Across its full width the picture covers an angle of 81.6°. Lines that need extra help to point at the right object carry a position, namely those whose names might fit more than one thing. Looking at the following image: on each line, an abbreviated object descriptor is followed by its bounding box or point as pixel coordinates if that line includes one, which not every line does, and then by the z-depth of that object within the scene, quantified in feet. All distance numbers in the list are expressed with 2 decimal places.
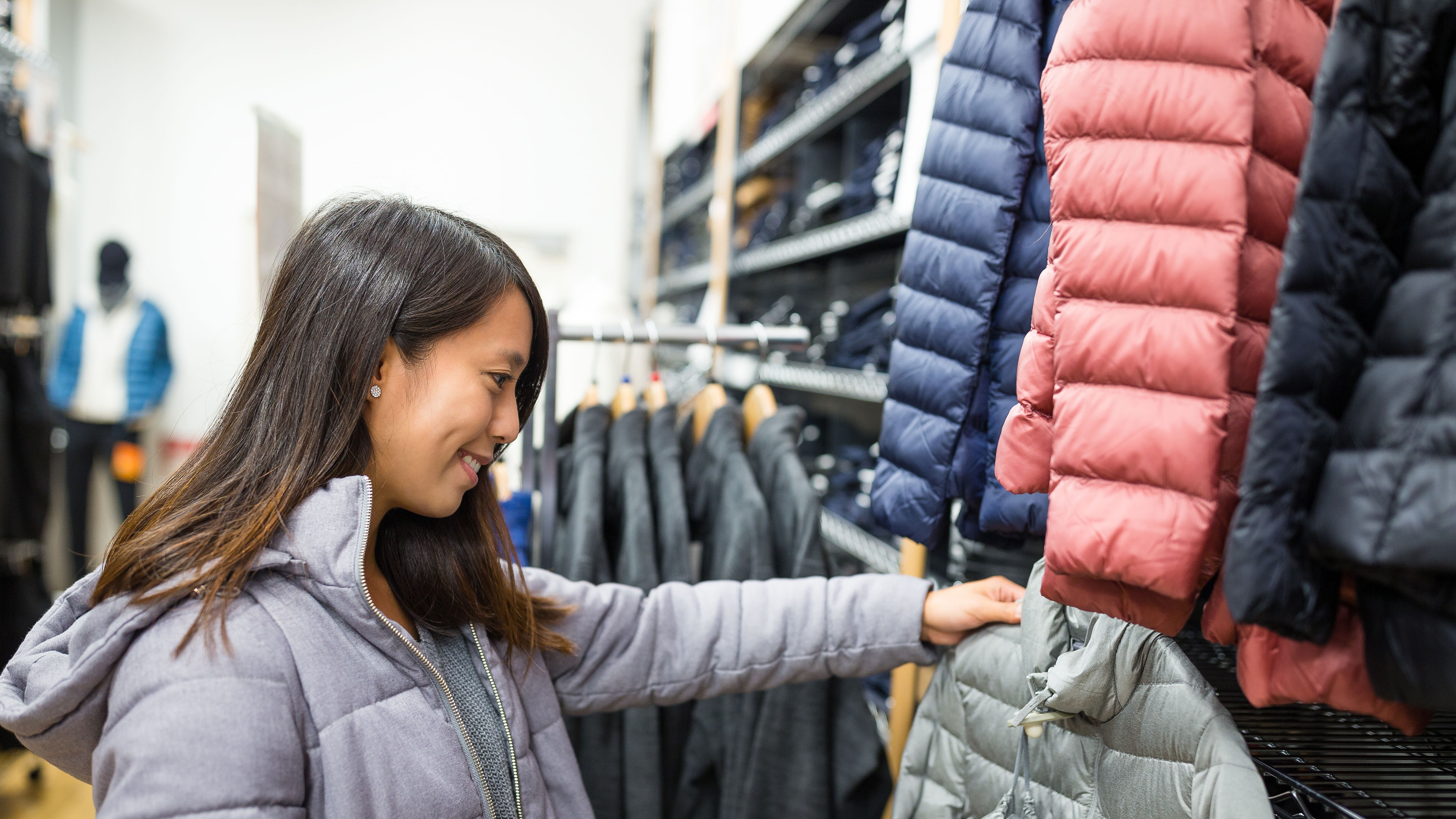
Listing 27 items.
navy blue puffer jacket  3.94
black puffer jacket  1.98
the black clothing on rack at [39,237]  9.70
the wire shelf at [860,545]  6.24
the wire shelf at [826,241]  6.67
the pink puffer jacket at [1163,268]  2.39
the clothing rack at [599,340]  4.90
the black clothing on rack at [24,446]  9.36
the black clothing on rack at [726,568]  4.66
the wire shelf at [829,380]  6.64
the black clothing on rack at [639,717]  4.58
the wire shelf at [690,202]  13.67
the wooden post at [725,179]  11.08
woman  2.47
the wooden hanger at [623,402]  5.51
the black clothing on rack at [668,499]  4.73
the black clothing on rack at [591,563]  4.55
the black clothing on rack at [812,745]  4.53
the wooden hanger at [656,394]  5.64
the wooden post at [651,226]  17.54
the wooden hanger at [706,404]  5.49
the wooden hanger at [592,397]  5.37
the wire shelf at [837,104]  6.91
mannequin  14.79
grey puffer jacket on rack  2.64
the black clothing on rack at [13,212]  9.15
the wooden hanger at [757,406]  5.36
